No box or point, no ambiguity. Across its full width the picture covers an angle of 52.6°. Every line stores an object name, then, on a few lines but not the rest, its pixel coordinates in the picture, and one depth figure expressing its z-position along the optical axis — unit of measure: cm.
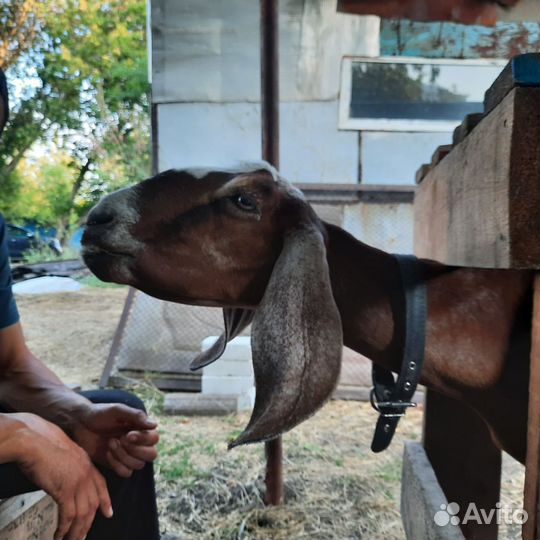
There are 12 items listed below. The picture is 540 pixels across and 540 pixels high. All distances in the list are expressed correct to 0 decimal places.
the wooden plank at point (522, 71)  100
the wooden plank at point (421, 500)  147
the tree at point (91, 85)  1118
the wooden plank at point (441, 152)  170
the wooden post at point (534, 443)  100
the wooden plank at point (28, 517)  155
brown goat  131
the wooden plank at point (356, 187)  487
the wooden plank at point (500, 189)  100
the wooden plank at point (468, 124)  134
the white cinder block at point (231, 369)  412
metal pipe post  223
